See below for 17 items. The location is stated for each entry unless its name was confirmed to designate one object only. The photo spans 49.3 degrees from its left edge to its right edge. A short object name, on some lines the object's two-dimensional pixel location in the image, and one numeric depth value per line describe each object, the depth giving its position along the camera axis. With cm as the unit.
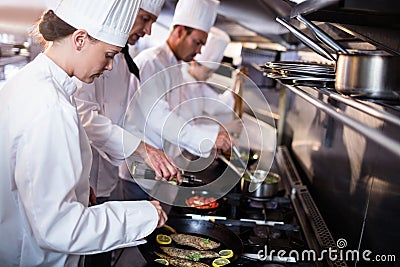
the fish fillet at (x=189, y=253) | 131
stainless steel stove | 128
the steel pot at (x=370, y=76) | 59
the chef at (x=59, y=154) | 97
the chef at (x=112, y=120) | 156
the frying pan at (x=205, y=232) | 133
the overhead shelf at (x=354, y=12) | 54
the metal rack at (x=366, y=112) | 65
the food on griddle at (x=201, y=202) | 162
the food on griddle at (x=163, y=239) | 137
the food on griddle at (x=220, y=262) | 122
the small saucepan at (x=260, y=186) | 177
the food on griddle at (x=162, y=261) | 119
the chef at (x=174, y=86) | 206
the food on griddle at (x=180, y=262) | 126
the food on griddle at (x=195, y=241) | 138
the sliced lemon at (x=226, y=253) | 128
